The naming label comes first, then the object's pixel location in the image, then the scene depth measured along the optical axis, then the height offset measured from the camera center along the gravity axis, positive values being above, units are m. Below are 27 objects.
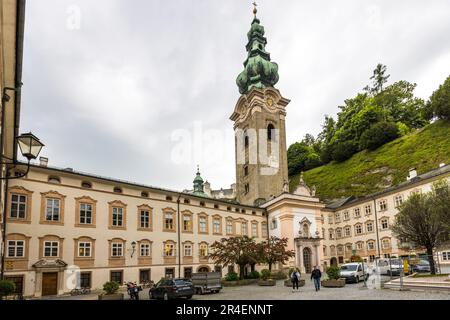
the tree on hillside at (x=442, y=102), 68.44 +23.73
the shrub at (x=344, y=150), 84.50 +17.86
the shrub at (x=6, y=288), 19.73 -2.92
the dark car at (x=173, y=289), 23.22 -3.87
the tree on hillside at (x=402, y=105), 88.56 +31.32
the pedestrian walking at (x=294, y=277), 24.90 -3.49
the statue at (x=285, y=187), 51.64 +5.82
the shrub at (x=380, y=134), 79.00 +20.01
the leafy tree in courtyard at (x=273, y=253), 36.94 -2.62
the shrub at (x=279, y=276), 39.28 -5.36
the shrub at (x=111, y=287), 24.27 -3.74
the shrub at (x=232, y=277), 35.47 -4.77
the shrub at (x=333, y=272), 26.58 -3.44
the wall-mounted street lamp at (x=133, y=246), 34.50 -1.36
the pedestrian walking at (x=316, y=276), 23.84 -3.34
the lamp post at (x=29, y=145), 8.62 +2.19
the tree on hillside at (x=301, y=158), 95.80 +18.83
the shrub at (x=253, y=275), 36.69 -4.80
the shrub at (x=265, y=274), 34.19 -4.46
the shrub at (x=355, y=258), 47.44 -4.43
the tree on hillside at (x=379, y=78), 105.31 +43.19
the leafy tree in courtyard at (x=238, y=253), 35.88 -2.47
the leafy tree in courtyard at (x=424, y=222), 26.48 +0.10
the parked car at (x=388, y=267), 30.36 -3.63
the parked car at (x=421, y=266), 30.55 -3.67
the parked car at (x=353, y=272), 28.78 -3.79
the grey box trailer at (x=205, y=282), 27.08 -3.99
